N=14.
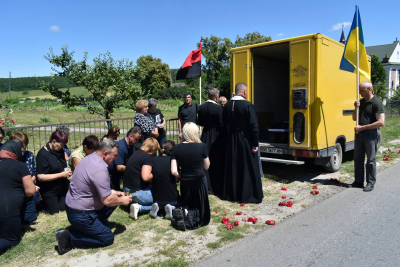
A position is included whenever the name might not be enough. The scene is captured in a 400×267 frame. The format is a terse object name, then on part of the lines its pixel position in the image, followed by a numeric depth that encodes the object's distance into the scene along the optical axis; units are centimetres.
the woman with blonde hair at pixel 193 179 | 445
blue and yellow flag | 625
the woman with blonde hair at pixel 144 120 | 623
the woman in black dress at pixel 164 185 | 482
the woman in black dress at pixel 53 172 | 482
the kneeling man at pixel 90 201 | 369
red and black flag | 744
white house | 5375
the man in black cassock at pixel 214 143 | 594
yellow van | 619
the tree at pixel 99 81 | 1130
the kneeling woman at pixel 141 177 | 493
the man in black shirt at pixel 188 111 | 677
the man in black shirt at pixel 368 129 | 584
